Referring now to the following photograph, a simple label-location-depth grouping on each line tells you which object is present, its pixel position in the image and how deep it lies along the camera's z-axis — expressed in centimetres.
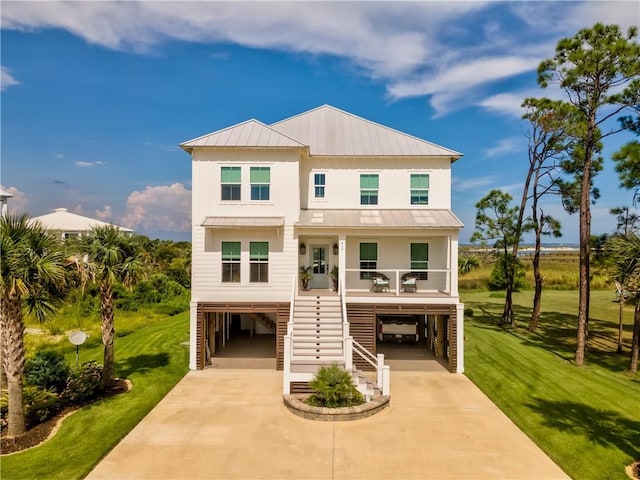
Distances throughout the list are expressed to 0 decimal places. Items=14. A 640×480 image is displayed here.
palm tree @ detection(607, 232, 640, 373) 1223
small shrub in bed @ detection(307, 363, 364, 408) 1248
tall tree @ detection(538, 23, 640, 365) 1661
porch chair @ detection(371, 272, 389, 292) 1828
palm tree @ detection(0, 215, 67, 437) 1018
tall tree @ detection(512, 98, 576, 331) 2153
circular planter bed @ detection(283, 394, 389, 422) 1201
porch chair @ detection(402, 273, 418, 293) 1820
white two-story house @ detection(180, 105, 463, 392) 1727
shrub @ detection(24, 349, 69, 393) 1284
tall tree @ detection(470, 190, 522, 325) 2567
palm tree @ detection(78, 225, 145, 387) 1343
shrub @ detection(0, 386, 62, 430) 1141
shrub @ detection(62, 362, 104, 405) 1283
